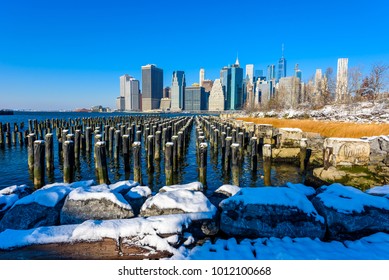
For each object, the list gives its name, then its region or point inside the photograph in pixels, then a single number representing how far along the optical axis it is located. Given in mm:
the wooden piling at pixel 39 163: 10203
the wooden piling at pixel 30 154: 13483
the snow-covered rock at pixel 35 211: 4840
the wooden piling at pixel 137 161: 10545
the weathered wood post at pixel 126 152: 13609
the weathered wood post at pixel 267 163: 10984
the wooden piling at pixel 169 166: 10632
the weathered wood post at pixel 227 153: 13258
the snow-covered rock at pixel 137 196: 5707
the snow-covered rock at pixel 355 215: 4586
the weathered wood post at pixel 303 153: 13652
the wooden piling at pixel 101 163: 10244
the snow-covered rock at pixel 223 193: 6168
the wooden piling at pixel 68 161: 10320
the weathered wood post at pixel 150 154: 13539
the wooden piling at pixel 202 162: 10375
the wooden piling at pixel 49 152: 13047
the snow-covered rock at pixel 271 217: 4559
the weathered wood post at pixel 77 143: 15673
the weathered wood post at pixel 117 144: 16241
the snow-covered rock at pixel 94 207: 4992
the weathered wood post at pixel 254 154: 13414
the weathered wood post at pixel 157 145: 16453
